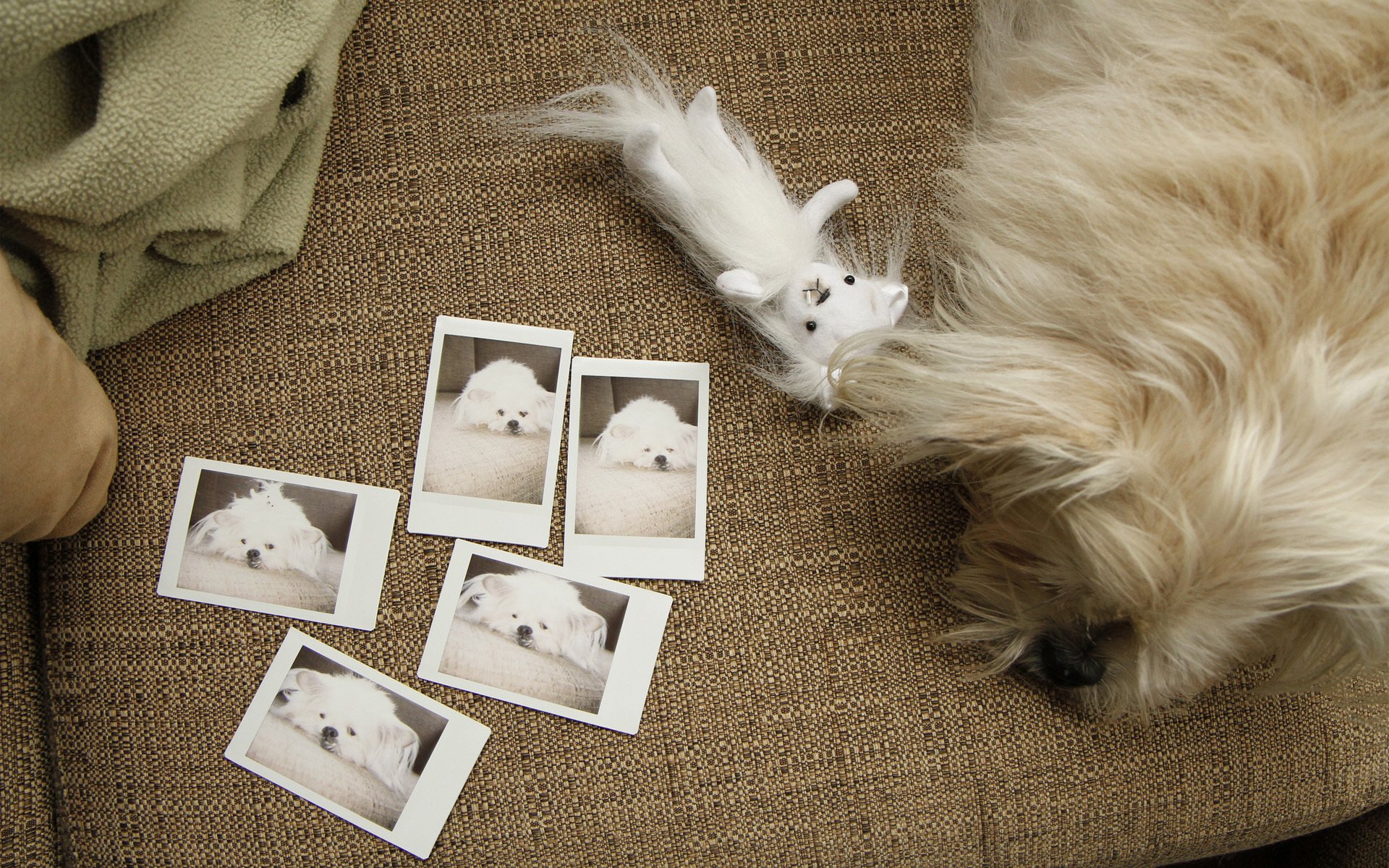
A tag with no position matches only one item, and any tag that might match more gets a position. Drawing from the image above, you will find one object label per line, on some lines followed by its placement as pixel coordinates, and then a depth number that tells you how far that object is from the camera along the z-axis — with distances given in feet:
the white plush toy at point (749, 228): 2.41
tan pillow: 2.21
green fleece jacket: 2.22
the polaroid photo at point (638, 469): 2.43
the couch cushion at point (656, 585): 2.38
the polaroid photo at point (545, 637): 2.40
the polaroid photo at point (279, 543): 2.41
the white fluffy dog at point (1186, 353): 2.08
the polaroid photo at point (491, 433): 2.43
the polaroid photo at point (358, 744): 2.38
